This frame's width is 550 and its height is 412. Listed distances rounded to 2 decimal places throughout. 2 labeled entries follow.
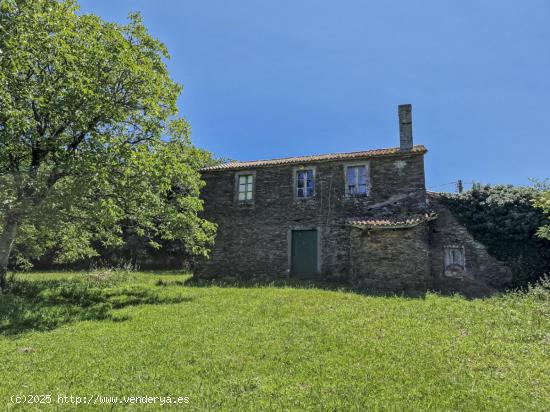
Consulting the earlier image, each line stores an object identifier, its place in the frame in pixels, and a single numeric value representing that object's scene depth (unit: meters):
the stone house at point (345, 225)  14.13
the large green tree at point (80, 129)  10.86
